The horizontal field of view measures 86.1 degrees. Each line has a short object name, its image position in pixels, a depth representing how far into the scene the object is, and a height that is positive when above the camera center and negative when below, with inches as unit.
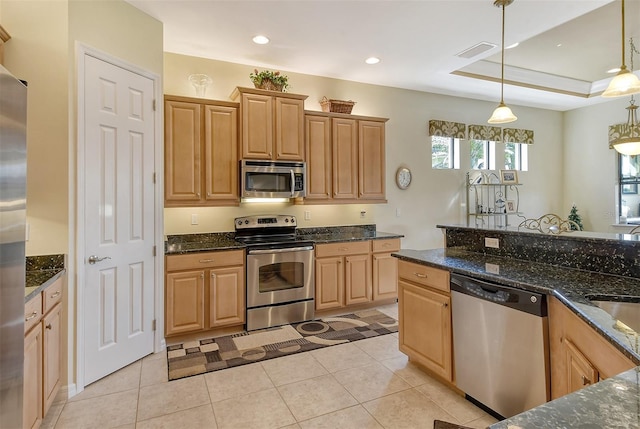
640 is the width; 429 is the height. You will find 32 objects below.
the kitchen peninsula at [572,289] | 30.1 -15.2
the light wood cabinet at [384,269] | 165.6 -27.0
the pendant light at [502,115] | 116.9 +33.9
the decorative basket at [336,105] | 169.7 +54.2
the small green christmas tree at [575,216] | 237.7 -1.9
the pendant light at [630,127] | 212.4 +55.7
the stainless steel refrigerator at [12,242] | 38.8 -3.3
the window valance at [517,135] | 231.0 +53.6
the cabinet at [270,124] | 145.2 +39.4
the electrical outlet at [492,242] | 106.0 -9.1
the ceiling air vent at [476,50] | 141.8 +70.2
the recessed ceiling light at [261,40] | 134.4 +69.6
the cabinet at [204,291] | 126.0 -29.5
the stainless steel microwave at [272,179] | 145.6 +15.6
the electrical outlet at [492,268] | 84.5 -14.0
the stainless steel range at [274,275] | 139.1 -25.9
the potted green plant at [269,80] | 150.2 +59.3
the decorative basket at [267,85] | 150.5 +56.9
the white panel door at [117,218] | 98.9 -1.1
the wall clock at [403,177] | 196.4 +21.0
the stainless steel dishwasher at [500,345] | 70.9 -30.1
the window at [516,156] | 236.2 +40.1
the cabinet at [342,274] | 153.6 -27.9
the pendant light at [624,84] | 95.7 +36.6
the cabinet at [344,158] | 163.8 +27.8
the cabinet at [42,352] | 68.8 -31.1
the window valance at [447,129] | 204.1 +51.6
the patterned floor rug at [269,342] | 113.7 -48.6
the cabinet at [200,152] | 134.3 +25.2
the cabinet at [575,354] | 47.6 -22.9
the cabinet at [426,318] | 92.7 -30.6
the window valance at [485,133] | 217.9 +52.5
